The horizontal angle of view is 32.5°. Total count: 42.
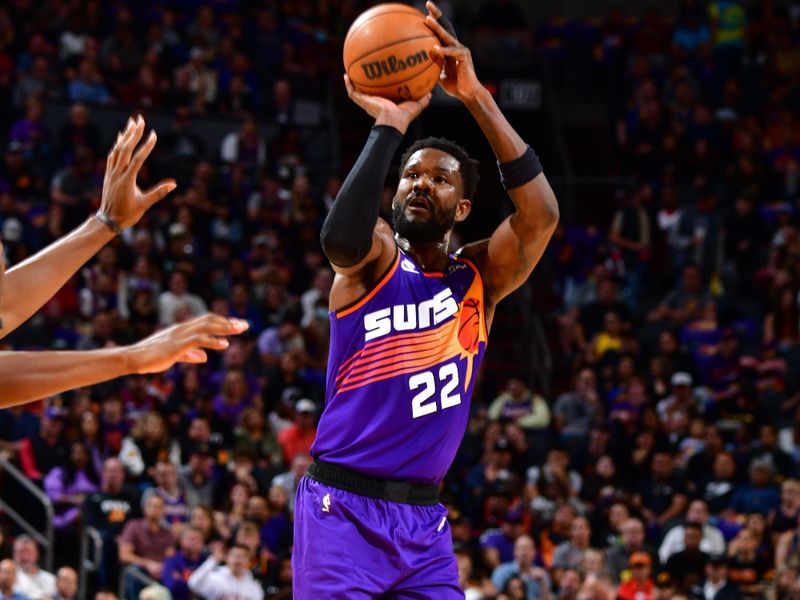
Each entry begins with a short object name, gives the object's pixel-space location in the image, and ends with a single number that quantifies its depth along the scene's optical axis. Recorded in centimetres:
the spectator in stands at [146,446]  1392
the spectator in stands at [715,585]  1317
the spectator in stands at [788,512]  1388
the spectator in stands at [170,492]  1348
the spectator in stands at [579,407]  1639
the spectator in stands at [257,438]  1459
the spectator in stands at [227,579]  1248
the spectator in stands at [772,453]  1501
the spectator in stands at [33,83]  1892
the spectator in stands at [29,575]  1206
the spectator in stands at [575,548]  1373
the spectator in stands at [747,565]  1338
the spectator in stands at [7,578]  1166
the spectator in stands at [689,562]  1348
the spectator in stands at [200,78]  2011
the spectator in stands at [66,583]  1198
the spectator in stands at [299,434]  1461
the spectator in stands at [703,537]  1393
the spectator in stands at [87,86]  1936
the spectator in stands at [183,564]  1266
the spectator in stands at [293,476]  1381
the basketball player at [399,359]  510
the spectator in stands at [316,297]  1683
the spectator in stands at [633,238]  1912
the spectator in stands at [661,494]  1462
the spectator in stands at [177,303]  1603
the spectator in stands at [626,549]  1354
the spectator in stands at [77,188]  1677
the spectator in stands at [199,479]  1393
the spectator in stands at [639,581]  1314
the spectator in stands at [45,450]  1376
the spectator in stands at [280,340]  1630
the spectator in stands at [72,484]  1338
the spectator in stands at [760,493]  1441
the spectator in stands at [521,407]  1641
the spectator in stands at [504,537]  1377
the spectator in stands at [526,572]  1307
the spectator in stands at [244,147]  1948
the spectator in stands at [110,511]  1309
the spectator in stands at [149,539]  1295
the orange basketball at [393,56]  527
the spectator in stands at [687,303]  1786
